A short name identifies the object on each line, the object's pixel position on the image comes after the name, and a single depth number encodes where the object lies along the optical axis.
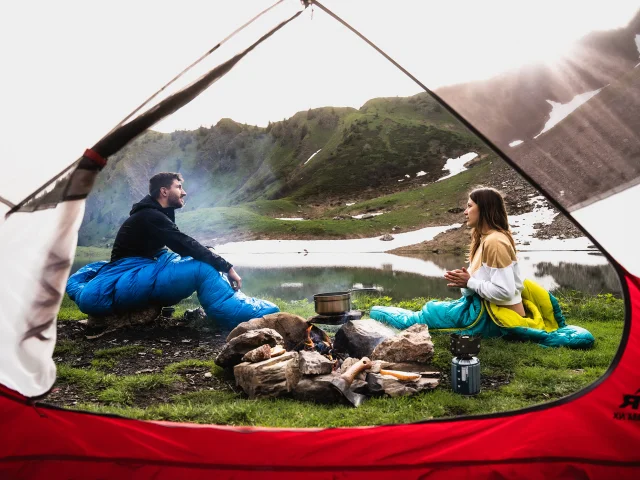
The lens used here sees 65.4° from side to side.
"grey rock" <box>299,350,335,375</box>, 3.46
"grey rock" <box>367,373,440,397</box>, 3.32
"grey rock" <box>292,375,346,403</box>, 3.33
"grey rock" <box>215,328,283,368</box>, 3.91
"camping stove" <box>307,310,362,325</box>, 5.05
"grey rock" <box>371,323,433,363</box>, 3.87
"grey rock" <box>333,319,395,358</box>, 4.27
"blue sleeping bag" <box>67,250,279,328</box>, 5.14
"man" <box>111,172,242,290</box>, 5.21
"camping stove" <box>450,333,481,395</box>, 3.29
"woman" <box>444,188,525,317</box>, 4.31
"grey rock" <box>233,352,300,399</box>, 3.38
